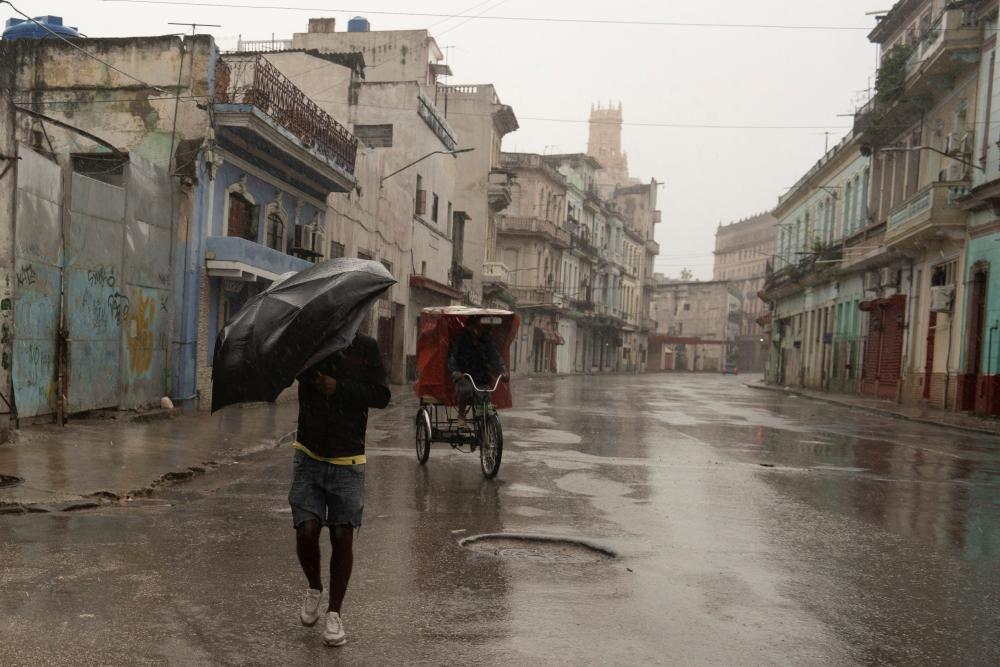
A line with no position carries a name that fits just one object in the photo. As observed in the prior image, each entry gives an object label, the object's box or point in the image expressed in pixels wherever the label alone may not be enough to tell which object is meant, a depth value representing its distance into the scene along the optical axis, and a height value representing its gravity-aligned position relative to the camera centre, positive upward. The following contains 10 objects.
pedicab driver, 10.31 -0.22
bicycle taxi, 10.30 -0.51
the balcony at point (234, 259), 17.08 +1.12
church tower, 165.38 +36.57
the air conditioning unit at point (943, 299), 27.06 +1.98
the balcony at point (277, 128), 16.77 +3.81
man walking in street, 4.49 -0.67
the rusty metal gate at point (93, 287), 11.86 +0.31
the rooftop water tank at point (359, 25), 39.69 +12.84
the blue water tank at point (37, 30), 17.68 +5.30
